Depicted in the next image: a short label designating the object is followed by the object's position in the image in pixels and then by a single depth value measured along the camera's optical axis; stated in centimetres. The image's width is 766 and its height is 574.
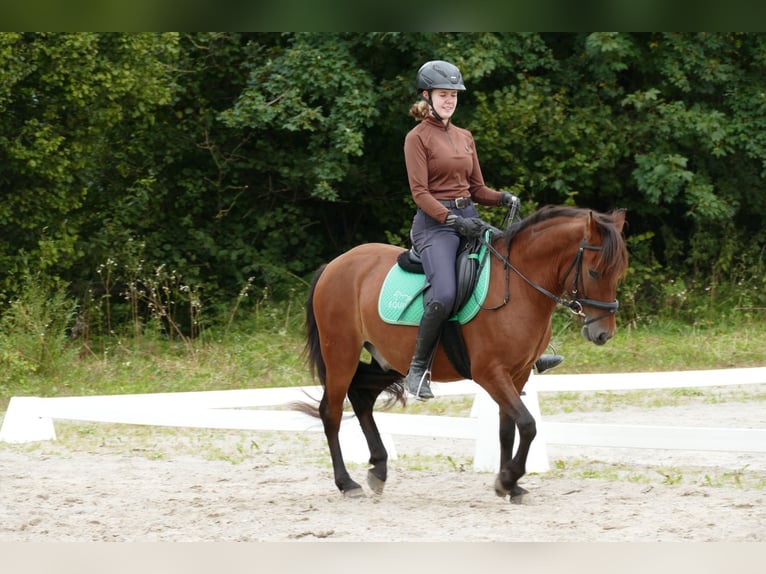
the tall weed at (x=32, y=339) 2344
